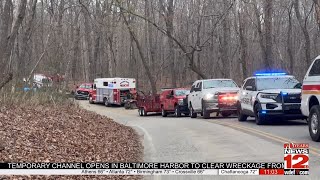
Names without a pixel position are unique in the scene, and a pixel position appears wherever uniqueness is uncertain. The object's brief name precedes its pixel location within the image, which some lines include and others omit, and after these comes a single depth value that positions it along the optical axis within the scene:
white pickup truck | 23.00
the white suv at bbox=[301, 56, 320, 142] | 12.27
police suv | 16.75
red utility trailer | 32.44
